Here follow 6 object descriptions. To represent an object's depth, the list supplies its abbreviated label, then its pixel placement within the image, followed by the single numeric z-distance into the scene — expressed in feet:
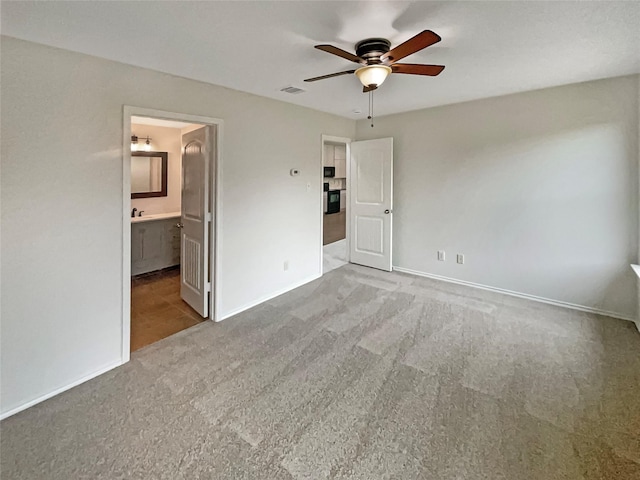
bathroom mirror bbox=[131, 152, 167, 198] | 16.62
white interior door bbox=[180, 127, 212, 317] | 10.62
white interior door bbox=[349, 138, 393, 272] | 15.75
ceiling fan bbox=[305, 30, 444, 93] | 6.89
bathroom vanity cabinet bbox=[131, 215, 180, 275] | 15.55
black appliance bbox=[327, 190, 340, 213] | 33.55
